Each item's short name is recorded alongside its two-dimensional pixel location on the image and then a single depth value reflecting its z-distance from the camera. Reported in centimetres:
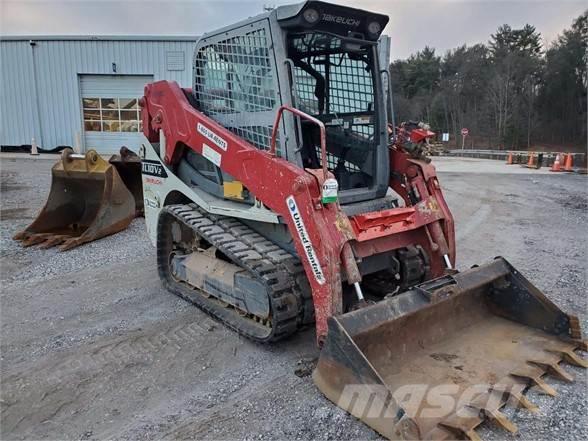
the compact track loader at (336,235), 290
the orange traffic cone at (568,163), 1714
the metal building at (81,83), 1844
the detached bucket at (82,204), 672
